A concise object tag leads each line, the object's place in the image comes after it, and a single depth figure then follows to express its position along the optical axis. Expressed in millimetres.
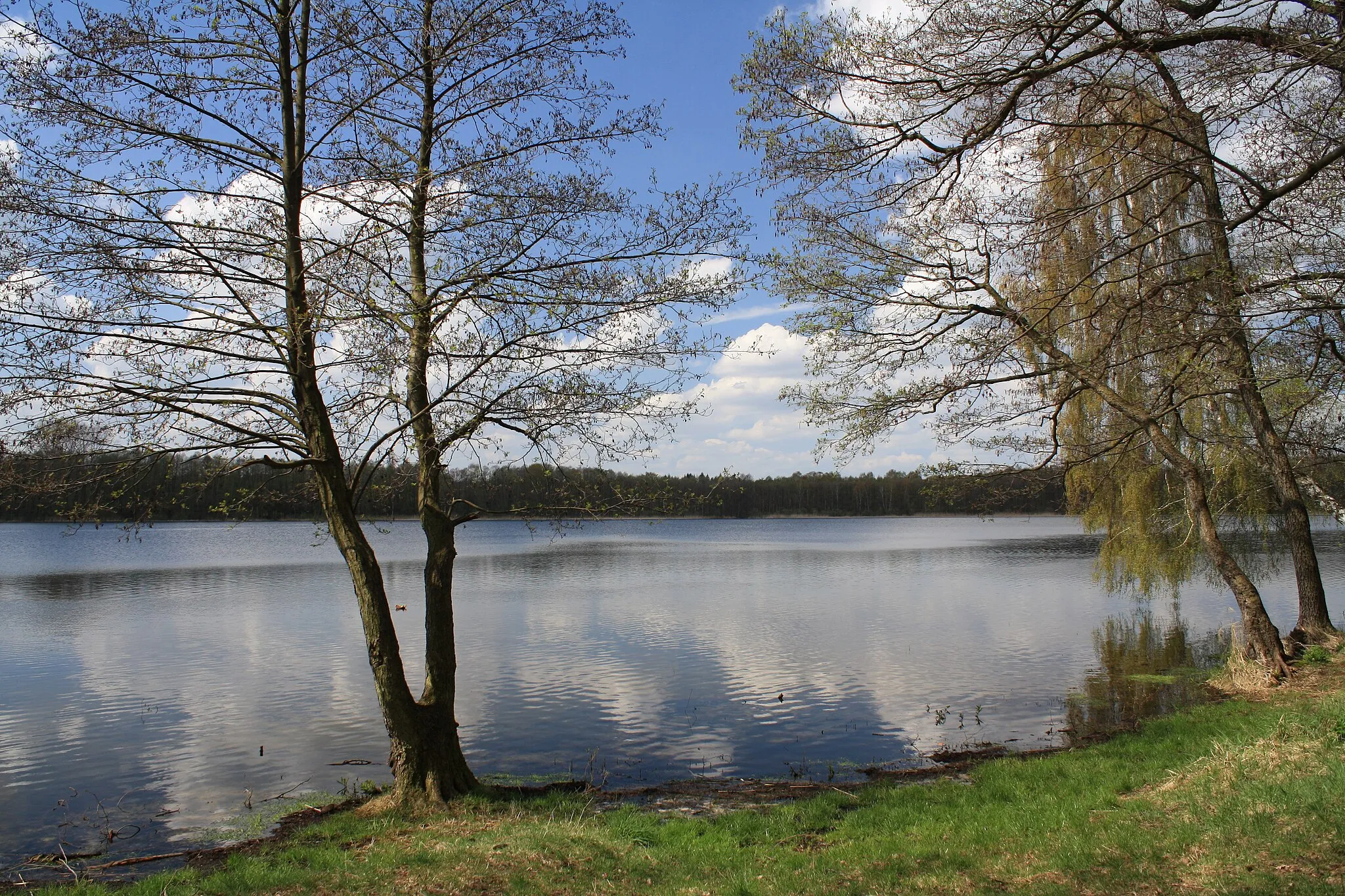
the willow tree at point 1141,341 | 8734
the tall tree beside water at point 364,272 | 7398
